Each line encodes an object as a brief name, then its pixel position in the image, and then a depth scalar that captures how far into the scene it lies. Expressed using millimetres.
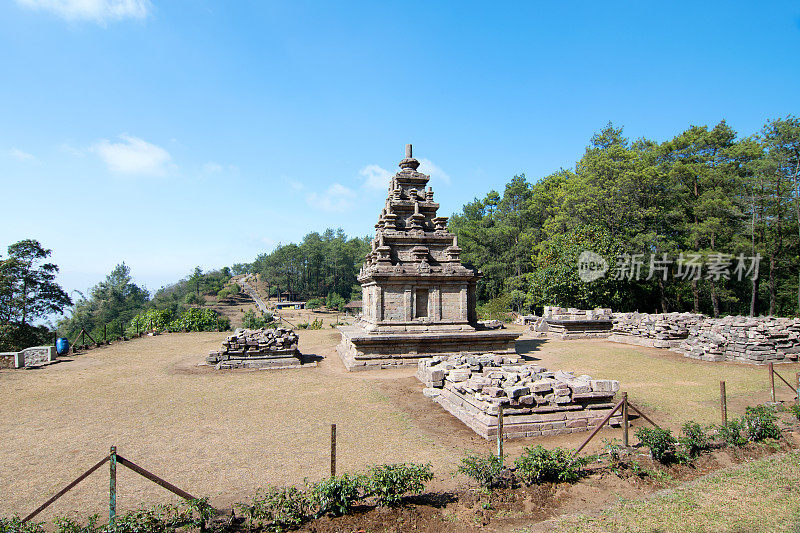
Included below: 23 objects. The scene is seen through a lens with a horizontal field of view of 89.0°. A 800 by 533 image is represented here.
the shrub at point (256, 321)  31359
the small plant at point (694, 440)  7293
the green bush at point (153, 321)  31828
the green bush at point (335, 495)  5516
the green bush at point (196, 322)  31250
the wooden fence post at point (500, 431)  7056
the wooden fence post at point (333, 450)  6205
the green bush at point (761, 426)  7969
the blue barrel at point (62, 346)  19983
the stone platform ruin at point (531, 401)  8766
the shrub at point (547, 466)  6402
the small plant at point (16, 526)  4598
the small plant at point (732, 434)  7711
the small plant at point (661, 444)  7082
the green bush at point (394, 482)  5668
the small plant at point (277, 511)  5301
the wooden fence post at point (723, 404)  8403
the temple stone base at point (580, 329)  25125
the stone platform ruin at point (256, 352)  16527
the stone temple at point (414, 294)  16672
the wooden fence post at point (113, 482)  5070
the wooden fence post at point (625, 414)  7676
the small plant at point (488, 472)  6160
